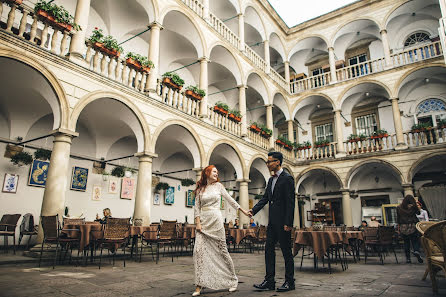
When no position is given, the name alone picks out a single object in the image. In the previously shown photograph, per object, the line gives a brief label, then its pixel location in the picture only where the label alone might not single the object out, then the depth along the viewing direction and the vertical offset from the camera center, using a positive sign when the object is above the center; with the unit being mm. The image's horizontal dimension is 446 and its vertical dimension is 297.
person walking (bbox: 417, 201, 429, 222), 7633 +234
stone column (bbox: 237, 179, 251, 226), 12989 +1190
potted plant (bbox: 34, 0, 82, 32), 6926 +4901
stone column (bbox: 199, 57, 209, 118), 11562 +5502
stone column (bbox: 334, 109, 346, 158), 16547 +4925
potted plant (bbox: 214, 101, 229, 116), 12414 +4796
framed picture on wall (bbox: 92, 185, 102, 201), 11276 +1102
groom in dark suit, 3736 +57
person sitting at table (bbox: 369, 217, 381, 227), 10461 +55
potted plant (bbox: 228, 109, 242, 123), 13141 +4759
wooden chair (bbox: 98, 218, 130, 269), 6008 -209
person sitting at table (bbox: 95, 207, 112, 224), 8734 +252
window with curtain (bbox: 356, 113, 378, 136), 17406 +5882
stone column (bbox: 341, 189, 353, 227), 15398 +846
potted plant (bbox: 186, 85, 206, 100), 11055 +4841
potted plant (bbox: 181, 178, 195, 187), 13344 +1811
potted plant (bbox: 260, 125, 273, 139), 15216 +4696
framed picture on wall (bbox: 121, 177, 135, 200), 12359 +1432
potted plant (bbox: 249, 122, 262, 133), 14580 +4700
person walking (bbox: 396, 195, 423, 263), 6891 +69
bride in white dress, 3578 -217
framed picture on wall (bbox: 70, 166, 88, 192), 10664 +1541
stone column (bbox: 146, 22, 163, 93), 9598 +5603
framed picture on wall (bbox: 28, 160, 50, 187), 9547 +1546
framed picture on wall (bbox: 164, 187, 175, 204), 14213 +1267
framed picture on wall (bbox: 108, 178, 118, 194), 11888 +1439
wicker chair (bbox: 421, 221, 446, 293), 3168 -248
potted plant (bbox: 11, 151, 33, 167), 8922 +1864
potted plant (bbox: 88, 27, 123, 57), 8023 +4844
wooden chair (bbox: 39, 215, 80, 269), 5785 -197
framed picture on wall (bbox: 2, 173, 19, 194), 8914 +1140
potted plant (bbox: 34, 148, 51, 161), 9320 +2107
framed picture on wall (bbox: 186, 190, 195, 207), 15334 +1206
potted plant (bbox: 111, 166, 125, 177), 11750 +1987
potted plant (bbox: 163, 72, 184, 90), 10121 +4834
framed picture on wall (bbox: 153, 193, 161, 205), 13655 +1076
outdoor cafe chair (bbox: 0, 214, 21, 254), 7807 -37
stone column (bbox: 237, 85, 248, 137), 13914 +5452
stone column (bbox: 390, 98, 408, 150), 14730 +4932
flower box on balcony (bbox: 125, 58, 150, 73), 8901 +4751
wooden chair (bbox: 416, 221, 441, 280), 3754 -264
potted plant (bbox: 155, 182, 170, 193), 13627 +1642
